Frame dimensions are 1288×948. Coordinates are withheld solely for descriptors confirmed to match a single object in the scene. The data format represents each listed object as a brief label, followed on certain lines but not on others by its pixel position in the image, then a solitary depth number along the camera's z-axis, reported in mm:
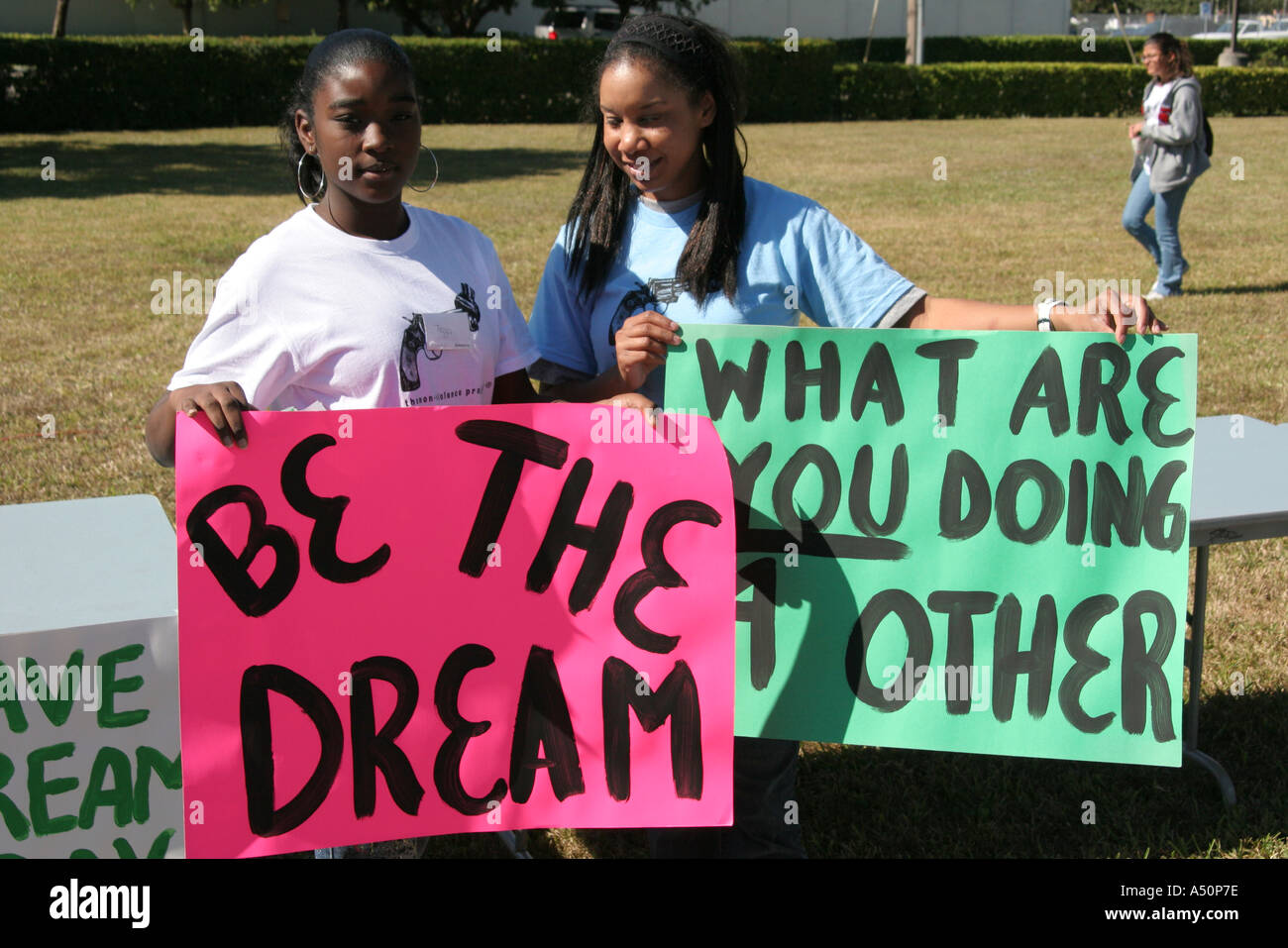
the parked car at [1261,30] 59172
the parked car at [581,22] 37812
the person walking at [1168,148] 9328
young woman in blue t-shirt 2410
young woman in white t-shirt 2152
